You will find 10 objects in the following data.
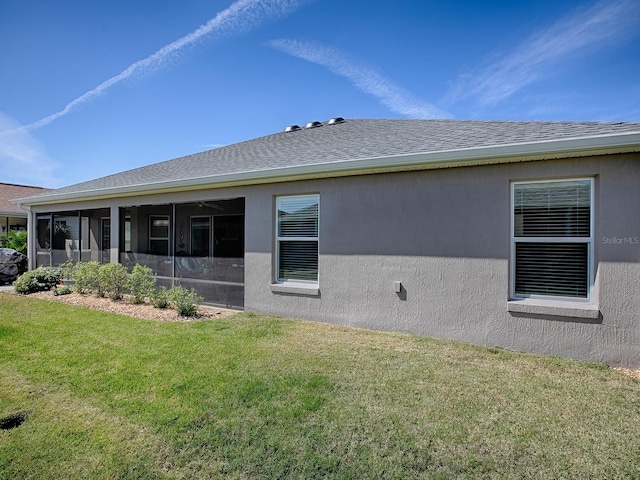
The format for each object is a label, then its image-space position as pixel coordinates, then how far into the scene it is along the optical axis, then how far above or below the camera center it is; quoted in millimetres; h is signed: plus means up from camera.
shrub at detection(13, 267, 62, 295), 10297 -1447
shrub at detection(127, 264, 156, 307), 8500 -1254
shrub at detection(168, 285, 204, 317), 7270 -1444
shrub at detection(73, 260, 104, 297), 9438 -1245
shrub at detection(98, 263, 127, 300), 8836 -1151
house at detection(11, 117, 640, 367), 4645 +42
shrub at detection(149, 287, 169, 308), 7918 -1488
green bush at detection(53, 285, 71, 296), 9758 -1622
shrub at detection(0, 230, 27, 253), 16203 -374
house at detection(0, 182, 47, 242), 18750 +1243
